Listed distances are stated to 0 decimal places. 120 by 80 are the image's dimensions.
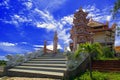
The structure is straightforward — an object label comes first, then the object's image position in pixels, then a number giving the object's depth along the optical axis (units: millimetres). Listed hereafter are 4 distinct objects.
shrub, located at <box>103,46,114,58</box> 7314
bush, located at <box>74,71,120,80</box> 4382
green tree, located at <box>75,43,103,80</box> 4718
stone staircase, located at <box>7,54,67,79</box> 4872
